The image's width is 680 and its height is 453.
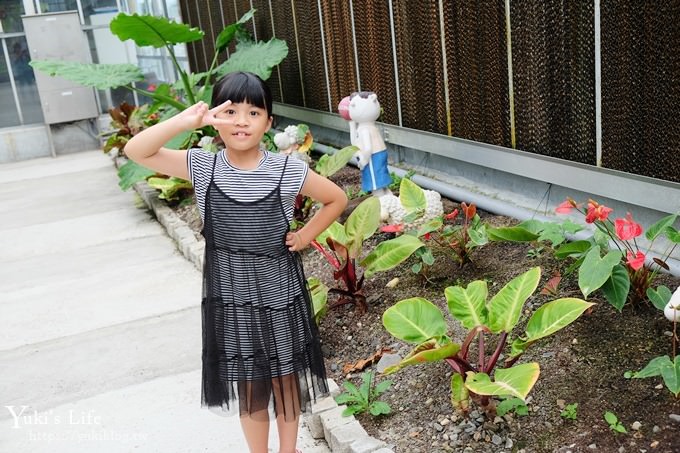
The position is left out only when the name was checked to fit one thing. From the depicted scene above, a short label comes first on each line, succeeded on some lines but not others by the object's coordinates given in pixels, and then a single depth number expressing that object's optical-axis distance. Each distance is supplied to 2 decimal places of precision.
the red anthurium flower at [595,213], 2.71
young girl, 2.30
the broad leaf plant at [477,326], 2.42
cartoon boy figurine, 4.26
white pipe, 3.20
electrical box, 11.65
